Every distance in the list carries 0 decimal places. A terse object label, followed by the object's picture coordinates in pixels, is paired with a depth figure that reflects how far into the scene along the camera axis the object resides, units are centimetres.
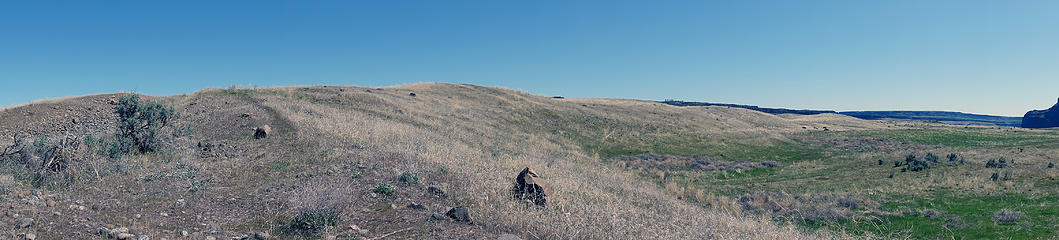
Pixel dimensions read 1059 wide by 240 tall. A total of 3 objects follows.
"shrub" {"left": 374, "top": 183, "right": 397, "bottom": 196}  926
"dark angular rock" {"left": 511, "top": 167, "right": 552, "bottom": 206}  963
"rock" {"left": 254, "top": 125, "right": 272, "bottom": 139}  1664
